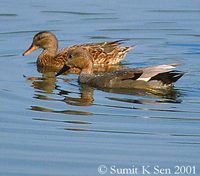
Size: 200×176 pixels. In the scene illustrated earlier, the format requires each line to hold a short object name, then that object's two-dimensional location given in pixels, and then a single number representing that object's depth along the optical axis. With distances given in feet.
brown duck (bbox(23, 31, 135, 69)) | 53.57
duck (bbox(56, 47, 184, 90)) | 44.47
